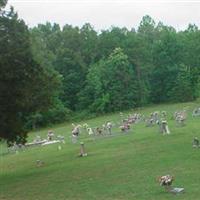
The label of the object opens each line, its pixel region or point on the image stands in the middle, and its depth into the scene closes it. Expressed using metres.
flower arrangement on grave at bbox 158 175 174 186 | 21.08
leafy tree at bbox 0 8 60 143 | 30.81
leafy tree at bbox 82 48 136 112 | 104.50
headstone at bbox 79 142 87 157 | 38.02
